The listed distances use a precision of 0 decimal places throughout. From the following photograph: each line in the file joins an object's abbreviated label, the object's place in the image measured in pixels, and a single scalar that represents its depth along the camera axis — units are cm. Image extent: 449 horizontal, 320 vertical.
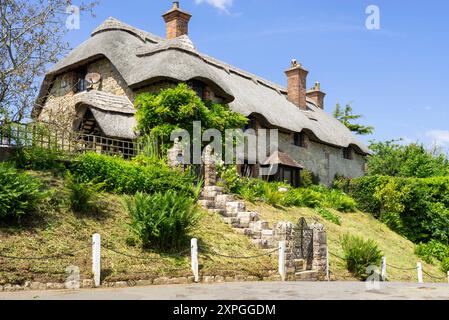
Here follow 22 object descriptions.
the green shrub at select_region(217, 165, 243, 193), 1947
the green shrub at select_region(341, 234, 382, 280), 1573
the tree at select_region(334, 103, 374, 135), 4512
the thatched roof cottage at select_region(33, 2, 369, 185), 2136
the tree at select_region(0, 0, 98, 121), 1492
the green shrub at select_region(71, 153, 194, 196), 1502
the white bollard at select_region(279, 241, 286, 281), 1350
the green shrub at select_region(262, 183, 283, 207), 2039
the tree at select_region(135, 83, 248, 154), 2019
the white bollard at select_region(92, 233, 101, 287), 1023
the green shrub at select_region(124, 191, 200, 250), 1220
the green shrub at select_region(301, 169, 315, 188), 2855
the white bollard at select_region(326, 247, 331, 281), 1490
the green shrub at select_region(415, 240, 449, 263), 2253
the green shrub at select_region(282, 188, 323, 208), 2156
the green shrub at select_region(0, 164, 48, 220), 1123
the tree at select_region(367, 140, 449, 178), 3875
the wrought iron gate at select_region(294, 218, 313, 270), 1478
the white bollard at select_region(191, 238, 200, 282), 1170
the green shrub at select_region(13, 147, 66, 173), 1439
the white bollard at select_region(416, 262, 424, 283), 1661
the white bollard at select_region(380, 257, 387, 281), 1580
